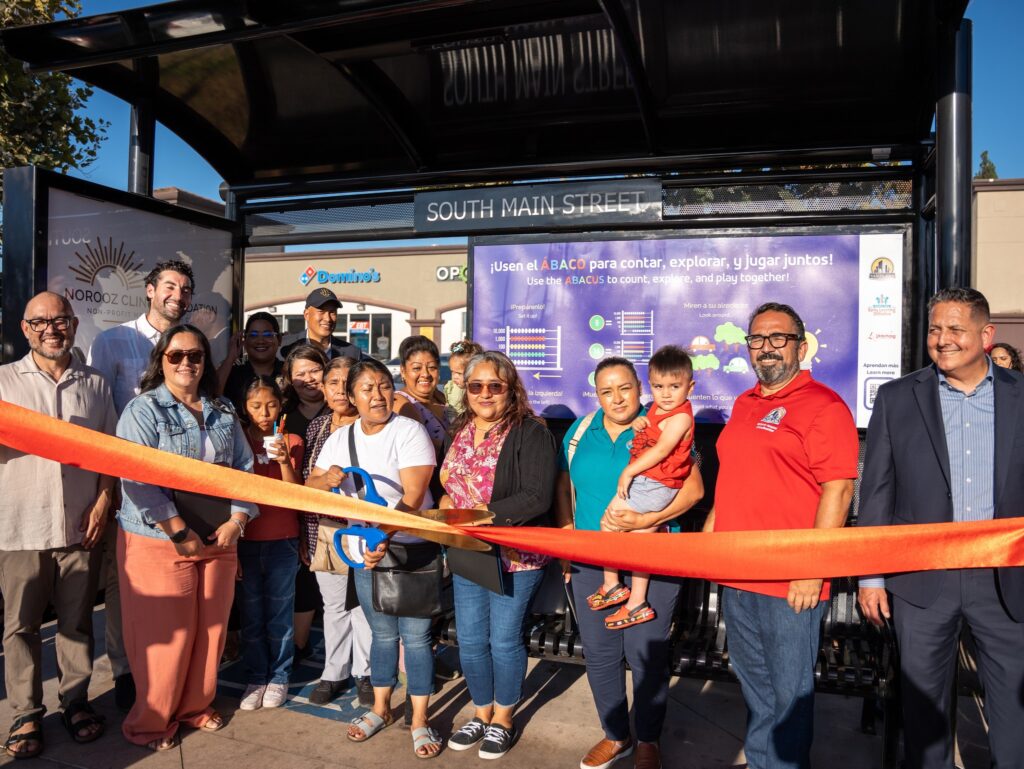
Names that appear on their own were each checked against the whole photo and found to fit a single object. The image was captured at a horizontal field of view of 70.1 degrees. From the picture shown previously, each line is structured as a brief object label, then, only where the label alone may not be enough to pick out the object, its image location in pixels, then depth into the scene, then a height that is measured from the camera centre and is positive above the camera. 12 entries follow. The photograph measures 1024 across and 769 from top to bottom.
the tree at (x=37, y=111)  10.73 +4.23
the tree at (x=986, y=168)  41.63 +12.86
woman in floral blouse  3.36 -0.53
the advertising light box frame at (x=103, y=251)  3.89 +0.82
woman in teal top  3.25 -0.96
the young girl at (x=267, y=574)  4.08 -1.07
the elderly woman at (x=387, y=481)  3.52 -0.46
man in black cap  4.97 +0.44
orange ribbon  2.66 -0.58
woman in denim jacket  3.47 -0.79
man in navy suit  2.66 -0.41
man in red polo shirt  2.75 -0.42
